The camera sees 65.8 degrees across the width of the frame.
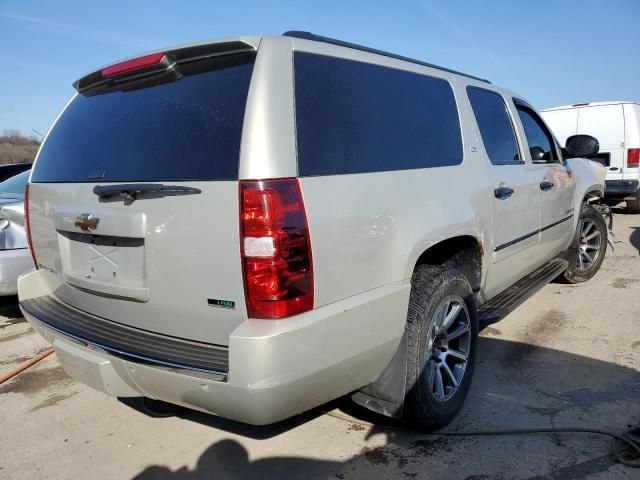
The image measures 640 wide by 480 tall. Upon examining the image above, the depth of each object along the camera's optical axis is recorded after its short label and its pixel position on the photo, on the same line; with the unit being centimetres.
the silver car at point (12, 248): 436
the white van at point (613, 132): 906
